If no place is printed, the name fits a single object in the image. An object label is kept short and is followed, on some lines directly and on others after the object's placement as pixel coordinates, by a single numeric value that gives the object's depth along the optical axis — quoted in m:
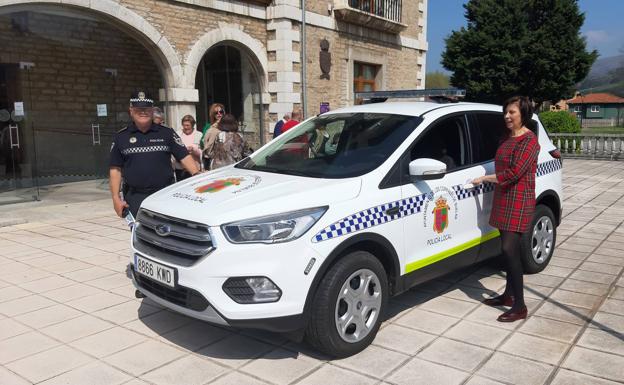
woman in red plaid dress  4.14
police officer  4.50
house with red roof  91.38
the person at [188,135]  7.50
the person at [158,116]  7.21
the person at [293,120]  10.04
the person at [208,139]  7.15
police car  3.22
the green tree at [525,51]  25.55
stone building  10.49
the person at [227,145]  6.47
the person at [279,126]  10.84
